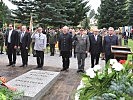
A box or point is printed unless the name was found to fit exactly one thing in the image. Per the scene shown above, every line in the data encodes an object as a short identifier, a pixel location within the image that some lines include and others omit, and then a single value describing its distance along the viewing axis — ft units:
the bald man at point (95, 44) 18.99
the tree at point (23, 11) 55.74
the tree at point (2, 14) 67.84
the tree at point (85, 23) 84.49
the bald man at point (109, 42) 17.59
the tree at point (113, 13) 72.38
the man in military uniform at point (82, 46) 18.99
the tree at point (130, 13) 81.67
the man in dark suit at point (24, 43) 20.68
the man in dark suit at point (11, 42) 20.40
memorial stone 11.30
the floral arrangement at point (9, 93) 6.97
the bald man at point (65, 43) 19.77
